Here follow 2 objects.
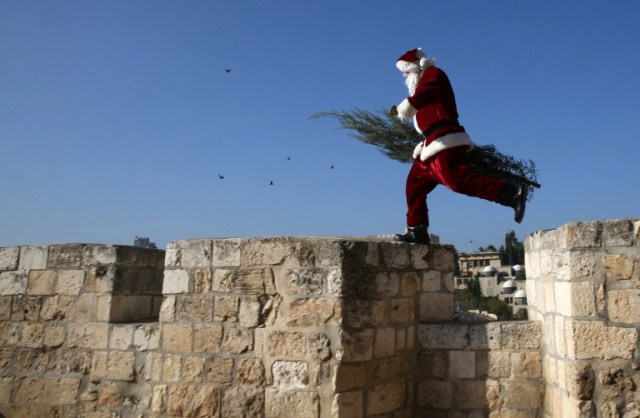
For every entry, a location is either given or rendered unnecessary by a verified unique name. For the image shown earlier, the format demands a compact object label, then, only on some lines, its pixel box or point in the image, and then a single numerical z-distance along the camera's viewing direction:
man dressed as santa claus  3.51
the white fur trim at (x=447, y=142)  3.64
